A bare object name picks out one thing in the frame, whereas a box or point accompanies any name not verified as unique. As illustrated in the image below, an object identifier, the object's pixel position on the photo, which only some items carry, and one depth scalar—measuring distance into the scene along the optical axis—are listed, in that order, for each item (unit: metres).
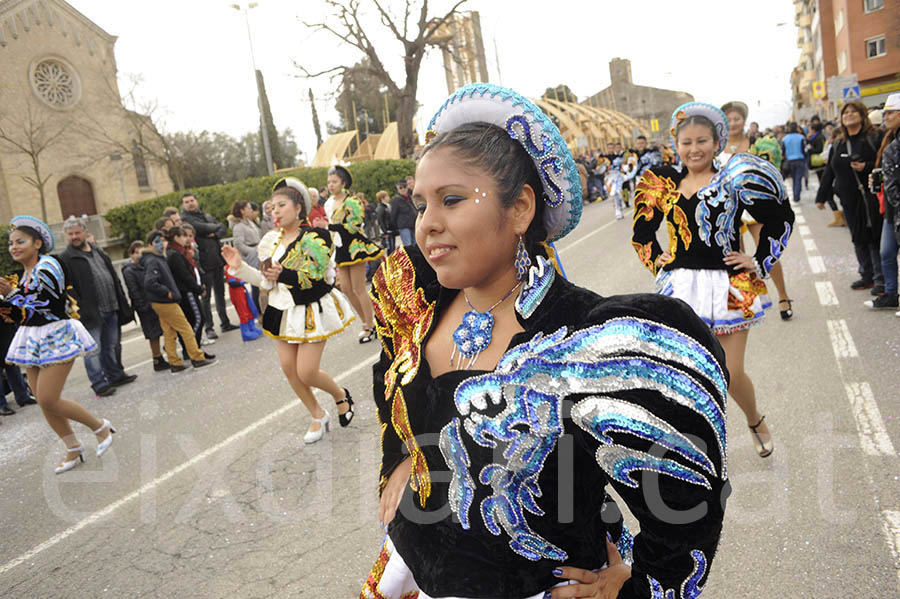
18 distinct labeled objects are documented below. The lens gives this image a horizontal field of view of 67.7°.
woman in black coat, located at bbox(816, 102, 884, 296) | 7.27
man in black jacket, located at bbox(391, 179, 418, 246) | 13.34
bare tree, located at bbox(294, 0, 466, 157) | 26.95
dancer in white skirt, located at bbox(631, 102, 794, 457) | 3.83
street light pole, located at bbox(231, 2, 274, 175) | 22.89
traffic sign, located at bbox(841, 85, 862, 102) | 19.14
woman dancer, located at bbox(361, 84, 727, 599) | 1.21
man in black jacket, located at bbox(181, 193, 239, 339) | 10.69
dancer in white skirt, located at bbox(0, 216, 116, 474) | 5.46
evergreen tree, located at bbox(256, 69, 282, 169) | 40.62
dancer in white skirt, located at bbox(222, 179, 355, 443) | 5.23
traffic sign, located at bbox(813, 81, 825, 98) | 29.64
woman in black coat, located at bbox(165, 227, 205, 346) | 9.19
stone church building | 18.89
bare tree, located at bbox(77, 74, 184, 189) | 26.55
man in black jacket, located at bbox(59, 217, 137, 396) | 7.82
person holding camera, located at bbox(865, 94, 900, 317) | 6.06
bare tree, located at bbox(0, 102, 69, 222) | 18.22
